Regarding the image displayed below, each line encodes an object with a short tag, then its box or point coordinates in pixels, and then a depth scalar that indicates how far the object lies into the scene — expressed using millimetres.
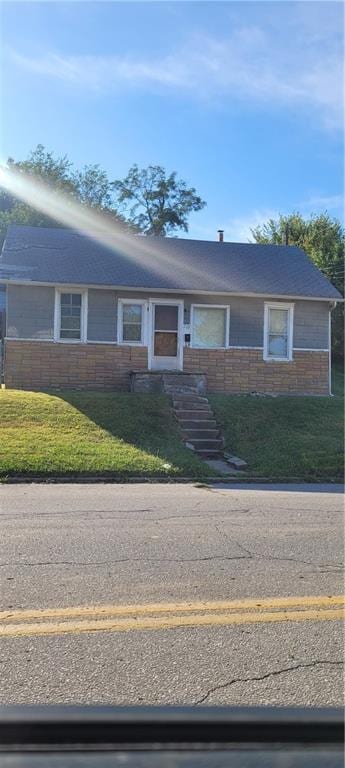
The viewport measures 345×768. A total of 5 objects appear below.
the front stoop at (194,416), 13477
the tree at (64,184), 41188
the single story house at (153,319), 16750
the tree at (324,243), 29984
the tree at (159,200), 42094
